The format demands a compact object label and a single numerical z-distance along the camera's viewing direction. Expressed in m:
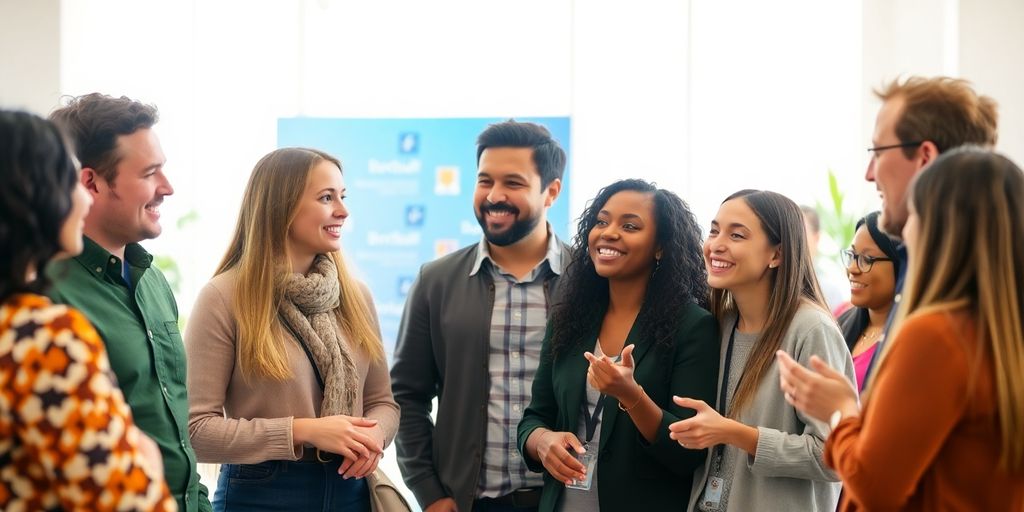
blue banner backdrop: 5.93
